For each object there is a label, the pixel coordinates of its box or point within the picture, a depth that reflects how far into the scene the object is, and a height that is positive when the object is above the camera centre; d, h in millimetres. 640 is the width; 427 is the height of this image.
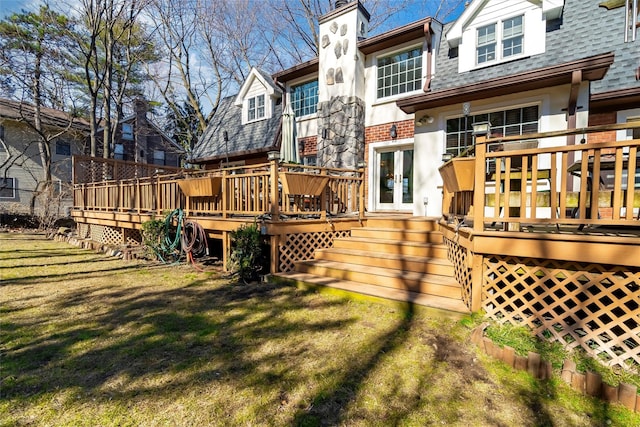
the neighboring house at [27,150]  19078 +3363
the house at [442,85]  6242 +2764
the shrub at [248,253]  5414 -880
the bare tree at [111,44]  13336 +8019
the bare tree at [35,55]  15695 +7610
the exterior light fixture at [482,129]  3562 +817
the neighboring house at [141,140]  24359 +4970
